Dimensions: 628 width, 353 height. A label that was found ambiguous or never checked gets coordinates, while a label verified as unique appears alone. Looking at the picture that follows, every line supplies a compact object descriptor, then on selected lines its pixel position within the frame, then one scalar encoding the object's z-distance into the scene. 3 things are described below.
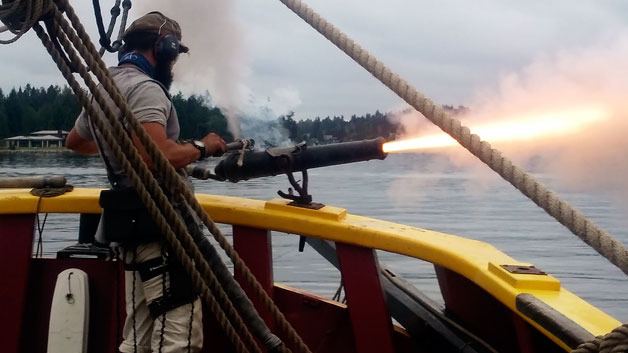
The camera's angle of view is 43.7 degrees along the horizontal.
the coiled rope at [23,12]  2.84
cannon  3.80
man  3.39
